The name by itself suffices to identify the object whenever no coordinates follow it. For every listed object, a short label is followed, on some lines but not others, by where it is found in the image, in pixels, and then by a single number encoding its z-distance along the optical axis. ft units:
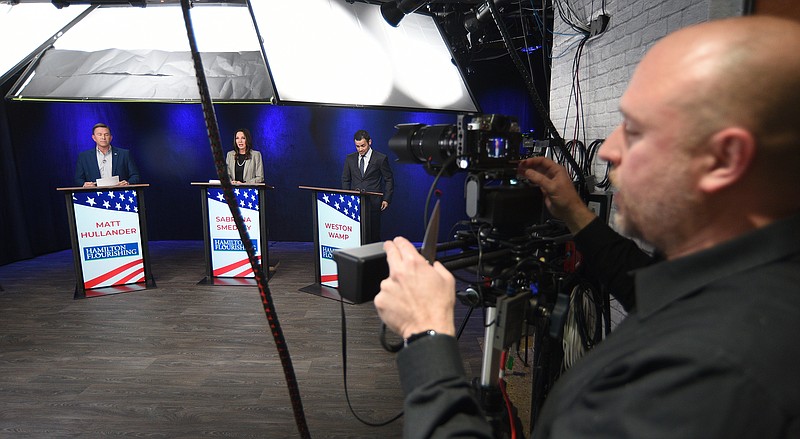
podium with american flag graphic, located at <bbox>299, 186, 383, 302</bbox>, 12.57
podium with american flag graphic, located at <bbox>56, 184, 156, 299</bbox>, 12.21
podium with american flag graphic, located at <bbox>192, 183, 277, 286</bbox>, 13.53
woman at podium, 15.51
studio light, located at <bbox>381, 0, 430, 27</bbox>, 10.70
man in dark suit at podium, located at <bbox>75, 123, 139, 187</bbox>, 14.28
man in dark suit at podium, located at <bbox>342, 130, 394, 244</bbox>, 15.64
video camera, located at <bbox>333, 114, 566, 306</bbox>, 3.20
